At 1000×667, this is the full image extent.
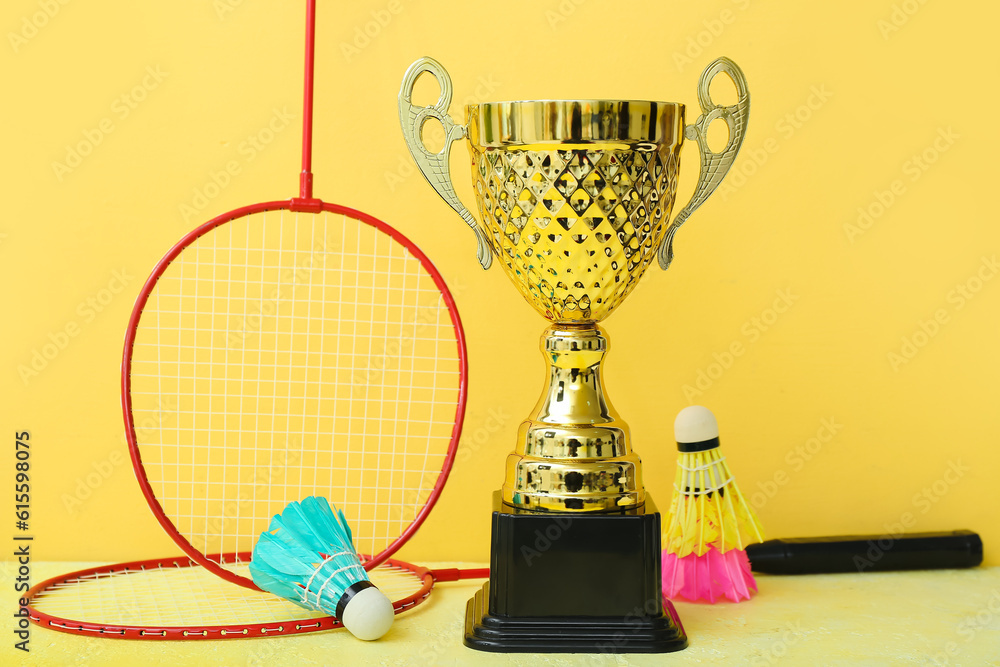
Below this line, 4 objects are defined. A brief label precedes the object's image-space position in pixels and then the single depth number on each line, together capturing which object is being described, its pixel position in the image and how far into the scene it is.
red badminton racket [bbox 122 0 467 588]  1.36
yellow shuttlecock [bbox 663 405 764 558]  1.22
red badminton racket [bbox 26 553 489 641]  1.06
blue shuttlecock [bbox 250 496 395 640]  1.04
